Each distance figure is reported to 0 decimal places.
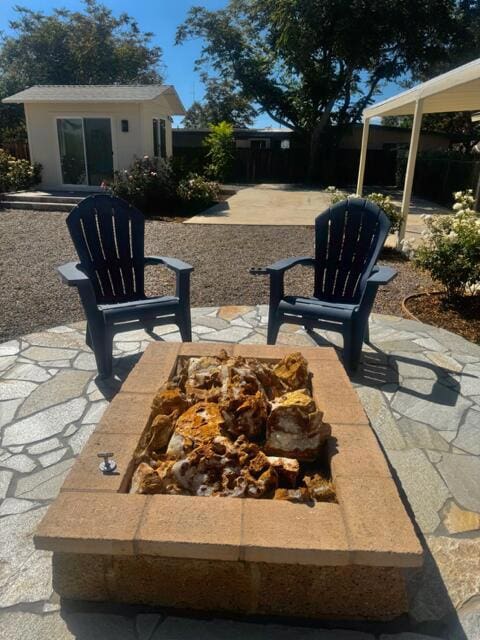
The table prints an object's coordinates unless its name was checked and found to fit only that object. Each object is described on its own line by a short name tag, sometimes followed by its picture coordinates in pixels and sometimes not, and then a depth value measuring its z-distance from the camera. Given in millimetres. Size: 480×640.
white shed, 11398
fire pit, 1373
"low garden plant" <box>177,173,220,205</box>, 11156
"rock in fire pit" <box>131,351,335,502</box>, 1627
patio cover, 4725
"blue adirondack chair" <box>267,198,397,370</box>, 3012
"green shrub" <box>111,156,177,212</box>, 10359
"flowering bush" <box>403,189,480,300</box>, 4227
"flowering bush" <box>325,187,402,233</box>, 6888
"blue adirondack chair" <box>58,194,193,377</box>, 2926
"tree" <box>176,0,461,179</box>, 14523
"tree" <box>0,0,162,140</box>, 22562
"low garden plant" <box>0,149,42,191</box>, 11461
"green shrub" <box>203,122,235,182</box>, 15828
